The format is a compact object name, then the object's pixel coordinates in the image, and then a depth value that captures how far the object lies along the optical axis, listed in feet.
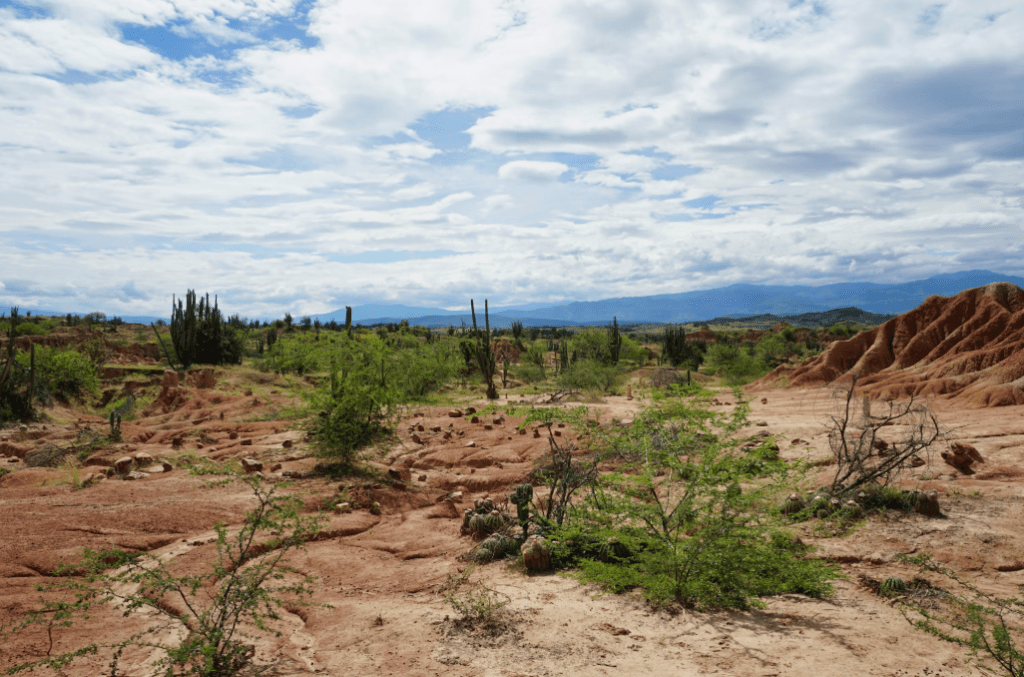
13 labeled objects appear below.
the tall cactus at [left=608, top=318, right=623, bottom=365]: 150.18
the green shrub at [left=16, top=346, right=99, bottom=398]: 86.07
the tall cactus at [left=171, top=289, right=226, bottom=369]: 116.67
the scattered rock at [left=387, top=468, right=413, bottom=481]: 45.19
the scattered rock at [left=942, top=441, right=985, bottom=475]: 39.96
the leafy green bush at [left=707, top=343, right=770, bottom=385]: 136.95
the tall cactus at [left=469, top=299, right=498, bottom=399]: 97.66
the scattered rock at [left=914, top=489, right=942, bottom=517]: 30.68
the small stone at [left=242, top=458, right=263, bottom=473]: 42.45
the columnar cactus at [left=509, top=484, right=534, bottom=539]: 29.45
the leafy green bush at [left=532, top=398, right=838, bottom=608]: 21.93
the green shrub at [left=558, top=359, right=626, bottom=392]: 104.27
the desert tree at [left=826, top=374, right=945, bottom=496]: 31.55
